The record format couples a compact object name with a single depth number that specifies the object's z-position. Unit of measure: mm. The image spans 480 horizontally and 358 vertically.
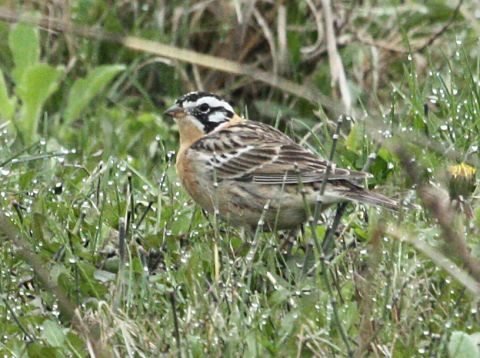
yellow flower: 8359
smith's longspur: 9219
